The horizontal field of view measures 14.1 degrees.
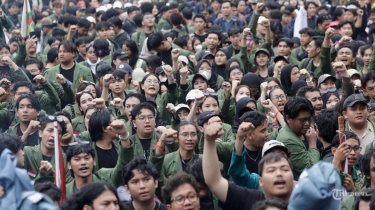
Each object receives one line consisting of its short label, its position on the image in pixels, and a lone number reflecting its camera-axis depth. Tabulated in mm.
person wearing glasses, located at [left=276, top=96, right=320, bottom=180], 13683
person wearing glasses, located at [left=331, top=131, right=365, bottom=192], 11617
